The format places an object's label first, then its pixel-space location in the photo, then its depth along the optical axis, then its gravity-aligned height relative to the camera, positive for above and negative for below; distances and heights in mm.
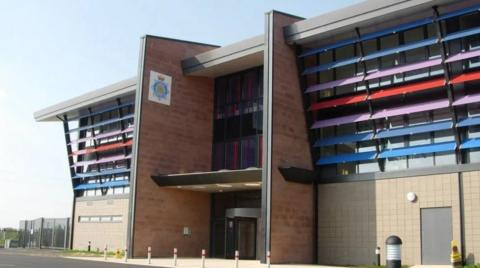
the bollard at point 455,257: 24297 -674
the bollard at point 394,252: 16828 -372
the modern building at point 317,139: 27984 +5221
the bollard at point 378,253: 28034 -708
